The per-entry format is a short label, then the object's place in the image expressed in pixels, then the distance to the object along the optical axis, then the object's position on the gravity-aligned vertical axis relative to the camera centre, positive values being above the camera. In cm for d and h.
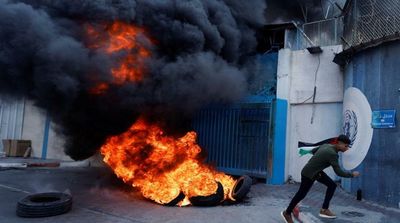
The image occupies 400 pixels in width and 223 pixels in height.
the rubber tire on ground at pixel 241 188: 827 -120
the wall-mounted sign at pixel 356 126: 854 +45
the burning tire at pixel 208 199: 788 -143
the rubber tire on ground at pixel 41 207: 673 -156
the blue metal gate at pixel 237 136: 1104 +2
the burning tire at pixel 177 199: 794 -147
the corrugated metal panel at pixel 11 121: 1825 +14
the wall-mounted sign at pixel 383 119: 784 +60
